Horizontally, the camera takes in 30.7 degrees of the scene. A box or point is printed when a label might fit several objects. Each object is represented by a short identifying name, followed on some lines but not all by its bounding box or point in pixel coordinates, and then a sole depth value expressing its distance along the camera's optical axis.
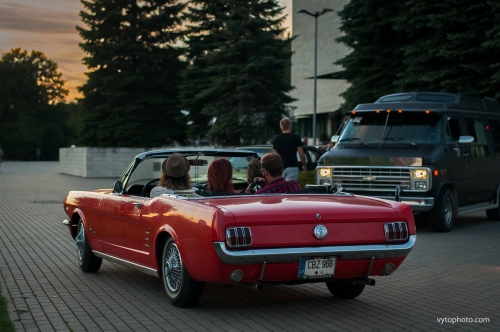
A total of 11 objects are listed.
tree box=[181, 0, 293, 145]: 44.66
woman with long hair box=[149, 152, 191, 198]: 8.77
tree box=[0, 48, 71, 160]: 120.50
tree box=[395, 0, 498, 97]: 28.38
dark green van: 15.59
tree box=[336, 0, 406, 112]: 32.12
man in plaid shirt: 8.72
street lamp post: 50.19
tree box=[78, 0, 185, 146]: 51.12
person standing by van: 16.99
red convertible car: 7.11
